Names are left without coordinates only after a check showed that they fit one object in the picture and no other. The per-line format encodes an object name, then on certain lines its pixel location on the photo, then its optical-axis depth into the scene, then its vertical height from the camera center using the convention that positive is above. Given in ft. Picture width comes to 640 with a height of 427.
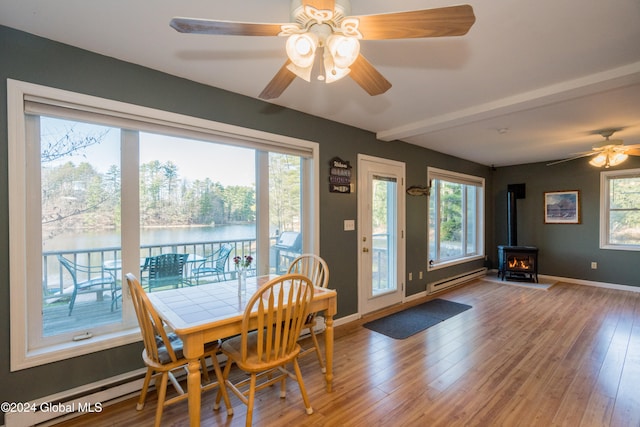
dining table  5.15 -2.03
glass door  12.32 -1.06
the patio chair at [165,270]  7.84 -1.64
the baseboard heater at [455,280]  15.72 -4.20
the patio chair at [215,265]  8.80 -1.68
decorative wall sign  11.12 +1.31
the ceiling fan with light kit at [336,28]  3.78 +2.52
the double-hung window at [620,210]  16.05 -0.12
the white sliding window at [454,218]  16.66 -0.56
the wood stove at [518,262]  17.81 -3.33
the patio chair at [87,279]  6.83 -1.65
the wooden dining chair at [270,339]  5.53 -2.60
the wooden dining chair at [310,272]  8.01 -2.02
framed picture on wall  17.81 +0.07
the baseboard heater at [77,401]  5.90 -4.10
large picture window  6.07 +0.11
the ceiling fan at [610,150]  11.86 +2.37
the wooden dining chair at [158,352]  5.38 -2.86
